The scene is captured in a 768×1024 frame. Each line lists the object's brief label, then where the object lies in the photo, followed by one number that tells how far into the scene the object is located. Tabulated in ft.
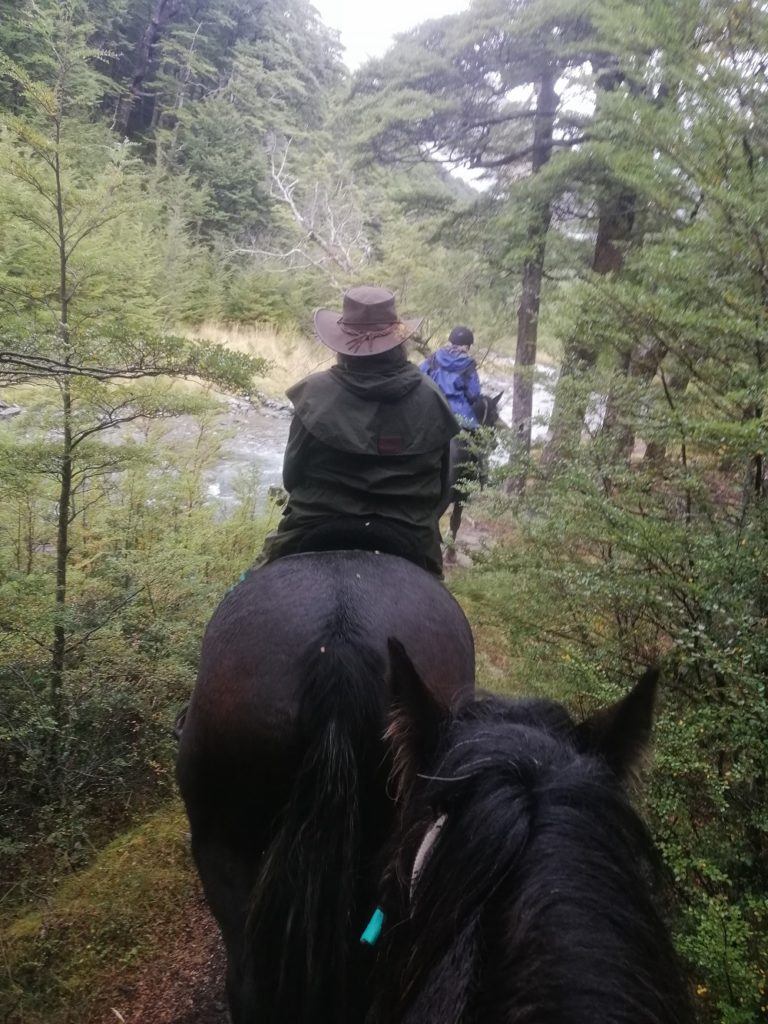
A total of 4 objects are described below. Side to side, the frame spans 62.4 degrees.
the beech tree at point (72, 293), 12.02
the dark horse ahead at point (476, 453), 14.90
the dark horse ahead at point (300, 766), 6.07
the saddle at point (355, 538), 8.70
